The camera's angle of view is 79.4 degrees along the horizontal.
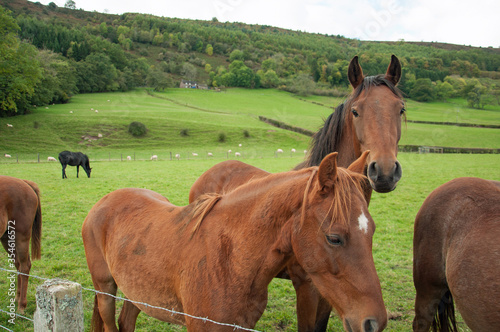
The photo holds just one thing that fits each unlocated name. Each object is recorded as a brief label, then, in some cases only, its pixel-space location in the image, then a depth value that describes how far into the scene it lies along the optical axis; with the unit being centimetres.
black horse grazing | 1834
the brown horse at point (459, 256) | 264
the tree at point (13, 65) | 3188
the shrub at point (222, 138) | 4518
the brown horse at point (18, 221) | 521
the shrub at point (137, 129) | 4376
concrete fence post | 202
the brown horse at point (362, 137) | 296
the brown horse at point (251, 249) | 190
